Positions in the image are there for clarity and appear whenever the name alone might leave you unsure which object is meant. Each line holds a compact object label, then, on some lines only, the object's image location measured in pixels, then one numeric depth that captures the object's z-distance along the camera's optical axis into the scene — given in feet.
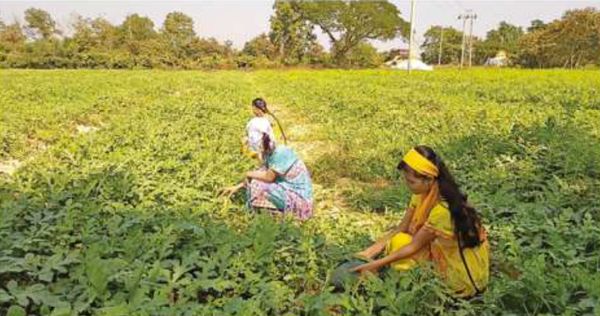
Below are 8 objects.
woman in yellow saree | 11.27
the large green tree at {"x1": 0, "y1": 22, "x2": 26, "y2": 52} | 204.99
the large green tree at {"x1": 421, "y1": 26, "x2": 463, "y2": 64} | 316.40
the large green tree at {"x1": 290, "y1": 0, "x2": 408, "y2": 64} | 255.50
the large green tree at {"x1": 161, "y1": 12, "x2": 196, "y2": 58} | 245.24
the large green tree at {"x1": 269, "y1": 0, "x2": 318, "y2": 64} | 250.57
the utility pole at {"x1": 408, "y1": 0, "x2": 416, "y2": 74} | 126.82
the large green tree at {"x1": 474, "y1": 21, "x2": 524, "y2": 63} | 277.89
